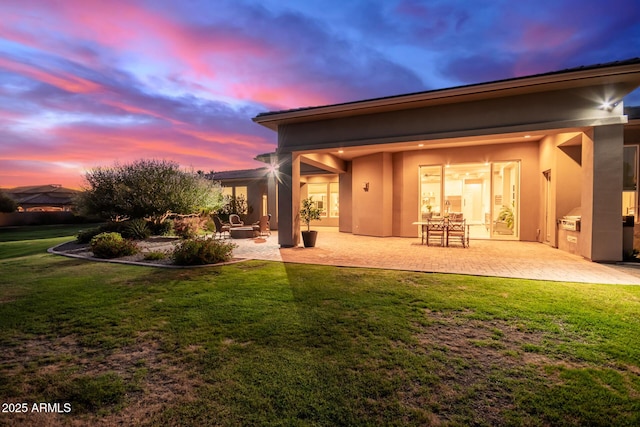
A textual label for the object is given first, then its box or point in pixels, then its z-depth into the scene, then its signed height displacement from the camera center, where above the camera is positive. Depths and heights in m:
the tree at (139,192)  12.23 +0.72
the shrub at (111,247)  8.17 -1.08
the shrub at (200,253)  7.10 -1.09
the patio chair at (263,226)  13.73 -0.83
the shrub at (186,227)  12.86 -0.83
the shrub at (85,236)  10.88 -1.02
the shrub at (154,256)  7.74 -1.26
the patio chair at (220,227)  13.80 -0.88
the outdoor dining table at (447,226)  9.89 -0.62
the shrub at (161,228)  12.61 -0.86
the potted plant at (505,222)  12.07 -0.58
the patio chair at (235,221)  14.99 -0.67
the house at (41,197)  26.05 +1.07
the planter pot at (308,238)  9.99 -1.01
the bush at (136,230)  11.38 -0.86
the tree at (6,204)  22.91 +0.37
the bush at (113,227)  11.40 -0.73
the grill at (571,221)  7.98 -0.37
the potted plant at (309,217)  10.00 -0.31
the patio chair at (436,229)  10.07 -0.73
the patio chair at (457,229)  9.83 -0.72
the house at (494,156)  6.74 +1.89
